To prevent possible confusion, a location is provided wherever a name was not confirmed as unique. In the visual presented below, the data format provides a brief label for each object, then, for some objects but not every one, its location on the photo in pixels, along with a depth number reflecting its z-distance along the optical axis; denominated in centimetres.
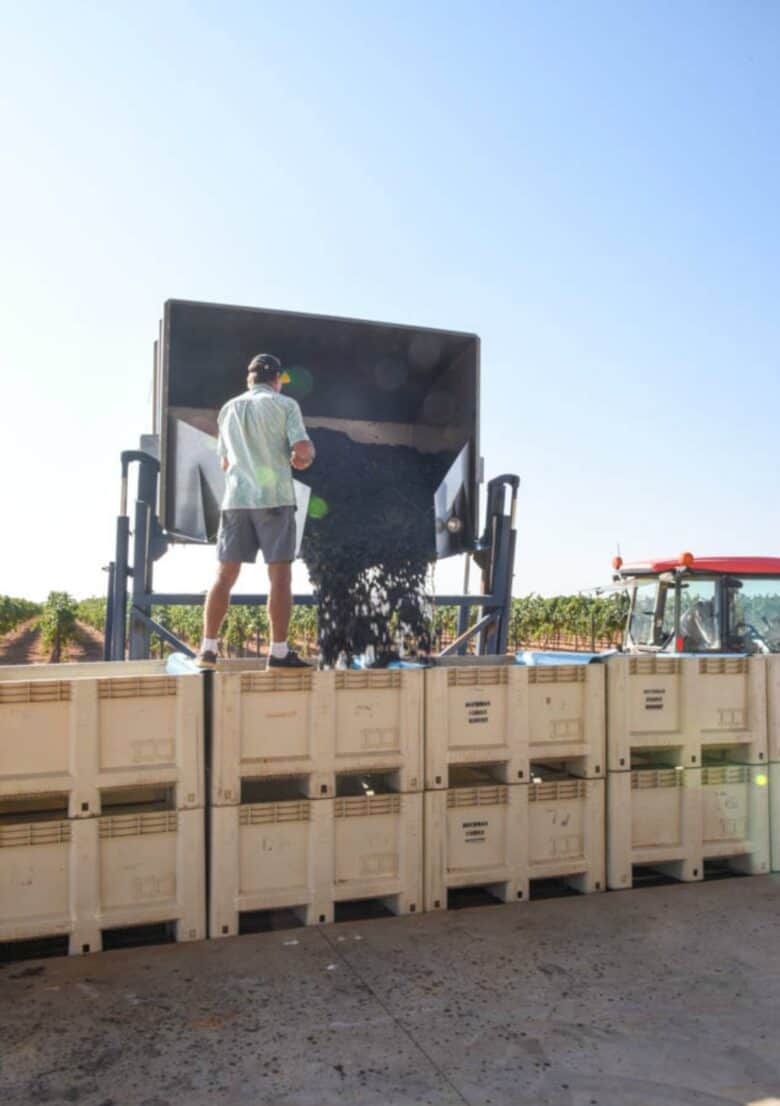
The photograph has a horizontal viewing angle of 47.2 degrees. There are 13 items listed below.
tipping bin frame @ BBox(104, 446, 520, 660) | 681
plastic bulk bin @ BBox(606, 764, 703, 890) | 464
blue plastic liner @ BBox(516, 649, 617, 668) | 499
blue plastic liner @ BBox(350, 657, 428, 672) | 544
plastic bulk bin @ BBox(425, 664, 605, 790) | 441
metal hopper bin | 660
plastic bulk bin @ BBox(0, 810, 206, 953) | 367
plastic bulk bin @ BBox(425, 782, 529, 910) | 432
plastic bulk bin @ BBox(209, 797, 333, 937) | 396
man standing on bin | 462
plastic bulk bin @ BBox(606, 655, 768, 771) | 474
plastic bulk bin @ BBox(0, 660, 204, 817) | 376
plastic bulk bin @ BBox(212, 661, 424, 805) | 407
